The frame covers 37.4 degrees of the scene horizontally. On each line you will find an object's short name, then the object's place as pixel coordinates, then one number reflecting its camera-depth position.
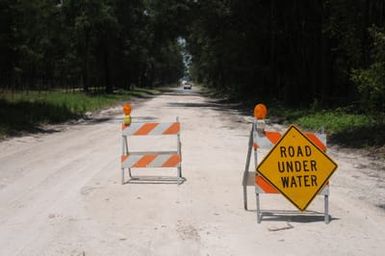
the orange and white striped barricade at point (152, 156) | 9.82
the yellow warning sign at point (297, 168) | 7.22
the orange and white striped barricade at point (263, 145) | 7.34
